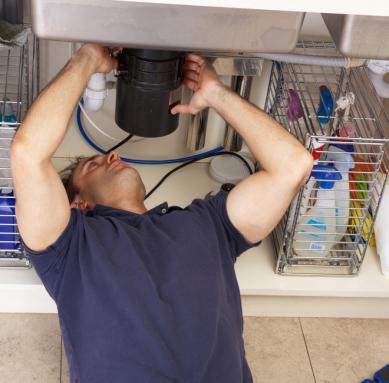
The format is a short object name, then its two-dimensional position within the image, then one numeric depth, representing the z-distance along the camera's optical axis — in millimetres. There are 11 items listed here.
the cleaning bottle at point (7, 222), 2801
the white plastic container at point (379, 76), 2984
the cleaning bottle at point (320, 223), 2884
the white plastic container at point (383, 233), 3038
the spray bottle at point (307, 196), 2770
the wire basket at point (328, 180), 2871
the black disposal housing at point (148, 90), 2351
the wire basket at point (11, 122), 2728
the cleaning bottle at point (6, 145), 2674
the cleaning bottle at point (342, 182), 2880
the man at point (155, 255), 2439
